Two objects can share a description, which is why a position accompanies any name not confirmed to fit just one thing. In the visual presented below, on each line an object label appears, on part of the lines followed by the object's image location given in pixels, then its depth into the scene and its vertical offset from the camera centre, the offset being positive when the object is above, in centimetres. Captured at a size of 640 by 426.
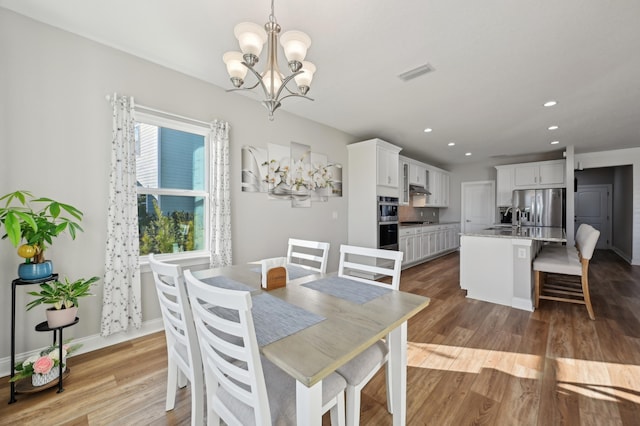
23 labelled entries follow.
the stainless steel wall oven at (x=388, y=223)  453 -22
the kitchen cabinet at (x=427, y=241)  525 -71
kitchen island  314 -71
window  257 +28
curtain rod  239 +97
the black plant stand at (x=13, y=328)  164 -80
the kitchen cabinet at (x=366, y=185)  445 +46
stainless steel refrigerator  549 +8
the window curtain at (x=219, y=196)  290 +16
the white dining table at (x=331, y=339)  83 -49
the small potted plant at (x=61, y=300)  175 -62
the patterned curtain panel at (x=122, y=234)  224 -21
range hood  598 +50
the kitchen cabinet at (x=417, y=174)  580 +86
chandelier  148 +95
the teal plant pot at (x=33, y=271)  173 -41
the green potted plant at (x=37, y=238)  171 -19
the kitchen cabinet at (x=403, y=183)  535 +60
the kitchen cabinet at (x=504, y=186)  626 +61
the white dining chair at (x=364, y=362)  118 -75
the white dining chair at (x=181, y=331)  118 -61
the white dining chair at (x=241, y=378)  83 -66
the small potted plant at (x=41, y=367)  167 -104
